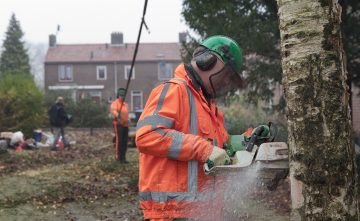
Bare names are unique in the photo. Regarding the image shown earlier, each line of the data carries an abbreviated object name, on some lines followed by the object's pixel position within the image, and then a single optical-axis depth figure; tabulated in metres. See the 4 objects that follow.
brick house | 53.22
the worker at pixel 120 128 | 12.03
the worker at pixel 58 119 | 16.89
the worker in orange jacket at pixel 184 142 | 2.70
